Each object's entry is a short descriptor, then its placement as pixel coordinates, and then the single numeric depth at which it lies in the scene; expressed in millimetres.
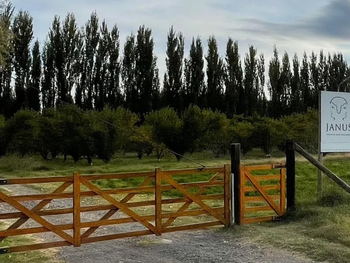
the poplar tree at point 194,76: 56250
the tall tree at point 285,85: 61419
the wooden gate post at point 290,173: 10126
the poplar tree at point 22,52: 46844
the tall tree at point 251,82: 58575
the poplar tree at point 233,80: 57812
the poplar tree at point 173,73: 55469
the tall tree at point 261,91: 59188
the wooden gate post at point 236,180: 9243
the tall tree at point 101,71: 52688
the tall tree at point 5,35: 18391
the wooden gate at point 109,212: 6969
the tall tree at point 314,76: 63344
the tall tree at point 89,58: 52094
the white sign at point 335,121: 11031
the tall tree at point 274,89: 60528
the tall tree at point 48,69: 50219
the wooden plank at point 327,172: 10164
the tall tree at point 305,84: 61500
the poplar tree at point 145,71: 53406
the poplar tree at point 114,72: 53438
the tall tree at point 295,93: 60925
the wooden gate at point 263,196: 9320
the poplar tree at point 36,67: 50219
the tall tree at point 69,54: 50875
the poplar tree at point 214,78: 56750
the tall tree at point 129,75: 53281
